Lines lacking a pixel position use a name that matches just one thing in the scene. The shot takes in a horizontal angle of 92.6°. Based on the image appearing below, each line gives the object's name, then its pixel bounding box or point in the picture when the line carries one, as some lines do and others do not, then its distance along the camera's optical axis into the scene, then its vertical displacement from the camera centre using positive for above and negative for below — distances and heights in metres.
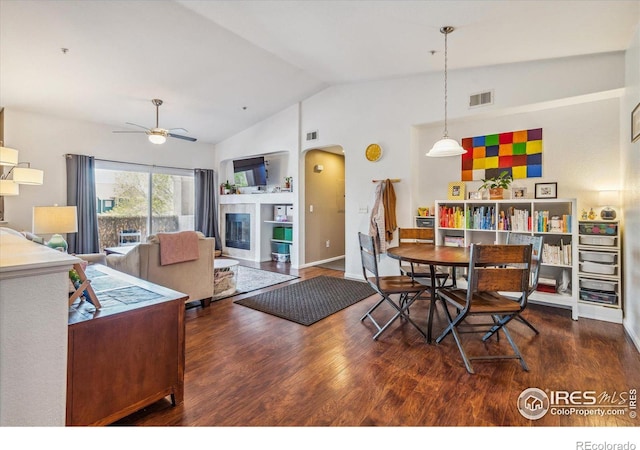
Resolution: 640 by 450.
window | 5.79 +0.38
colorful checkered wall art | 3.74 +0.83
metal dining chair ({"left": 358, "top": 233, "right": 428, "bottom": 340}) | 2.71 -0.62
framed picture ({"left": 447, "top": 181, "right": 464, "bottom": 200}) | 4.15 +0.39
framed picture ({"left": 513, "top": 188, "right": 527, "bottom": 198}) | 3.73 +0.32
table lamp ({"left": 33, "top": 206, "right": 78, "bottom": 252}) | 3.28 +0.00
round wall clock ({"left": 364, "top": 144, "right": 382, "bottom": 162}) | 4.71 +1.05
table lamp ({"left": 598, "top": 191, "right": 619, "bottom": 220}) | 3.12 +0.18
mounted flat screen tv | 6.40 +1.04
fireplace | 6.82 -0.25
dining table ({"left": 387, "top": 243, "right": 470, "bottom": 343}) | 2.38 -0.31
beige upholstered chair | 3.02 -0.50
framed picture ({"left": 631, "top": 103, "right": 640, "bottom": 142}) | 2.52 +0.82
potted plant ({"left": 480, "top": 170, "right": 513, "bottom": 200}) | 3.77 +0.44
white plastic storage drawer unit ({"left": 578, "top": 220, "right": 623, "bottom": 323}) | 3.04 -0.51
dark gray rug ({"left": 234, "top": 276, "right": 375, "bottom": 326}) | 3.30 -0.99
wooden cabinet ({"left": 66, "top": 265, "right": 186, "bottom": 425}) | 1.42 -0.69
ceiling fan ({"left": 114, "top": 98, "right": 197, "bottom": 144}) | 4.45 +1.24
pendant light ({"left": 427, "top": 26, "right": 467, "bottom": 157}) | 2.82 +0.66
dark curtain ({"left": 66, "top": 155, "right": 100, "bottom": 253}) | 5.16 +0.34
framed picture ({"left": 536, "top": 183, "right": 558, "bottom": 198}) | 3.60 +0.35
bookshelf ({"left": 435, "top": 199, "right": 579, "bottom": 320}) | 3.28 -0.11
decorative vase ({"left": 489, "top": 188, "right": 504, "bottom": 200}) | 3.76 +0.32
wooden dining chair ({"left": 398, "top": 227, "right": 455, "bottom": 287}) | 3.61 -0.19
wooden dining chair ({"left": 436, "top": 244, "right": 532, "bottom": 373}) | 2.11 -0.41
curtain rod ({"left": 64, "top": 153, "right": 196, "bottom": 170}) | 5.16 +1.11
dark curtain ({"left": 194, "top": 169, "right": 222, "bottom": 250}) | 7.05 +0.37
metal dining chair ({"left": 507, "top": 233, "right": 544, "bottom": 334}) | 2.60 -0.30
